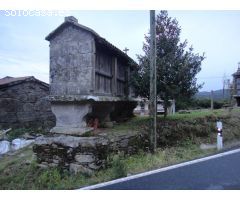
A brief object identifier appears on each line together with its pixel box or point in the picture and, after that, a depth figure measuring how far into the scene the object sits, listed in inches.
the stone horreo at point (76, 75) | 315.9
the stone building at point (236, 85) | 1161.8
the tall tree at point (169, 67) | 391.5
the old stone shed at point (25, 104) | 501.7
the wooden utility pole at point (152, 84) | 327.3
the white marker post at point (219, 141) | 342.9
